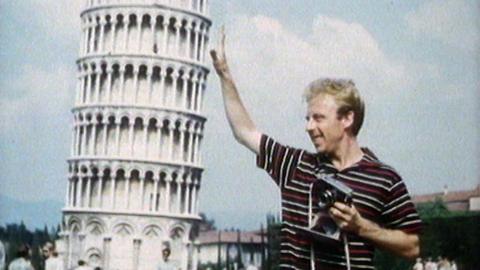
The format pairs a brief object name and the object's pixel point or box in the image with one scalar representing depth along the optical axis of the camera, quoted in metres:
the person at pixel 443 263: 10.09
